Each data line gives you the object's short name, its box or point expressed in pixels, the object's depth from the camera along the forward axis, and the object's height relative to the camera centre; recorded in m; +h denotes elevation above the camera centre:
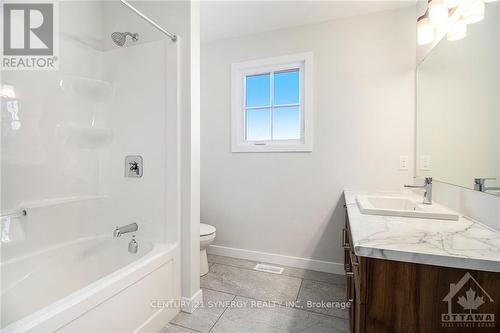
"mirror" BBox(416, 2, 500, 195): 1.02 +0.32
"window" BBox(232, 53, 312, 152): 2.26 +0.62
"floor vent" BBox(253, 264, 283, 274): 2.22 -1.02
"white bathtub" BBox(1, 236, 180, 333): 0.96 -0.68
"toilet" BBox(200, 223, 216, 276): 2.05 -0.69
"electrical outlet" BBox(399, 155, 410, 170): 1.98 +0.02
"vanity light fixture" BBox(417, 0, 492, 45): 1.14 +0.89
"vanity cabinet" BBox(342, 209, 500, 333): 0.72 -0.43
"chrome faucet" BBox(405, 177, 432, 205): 1.54 -0.18
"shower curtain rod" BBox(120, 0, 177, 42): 1.43 +0.88
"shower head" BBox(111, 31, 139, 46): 1.74 +0.95
